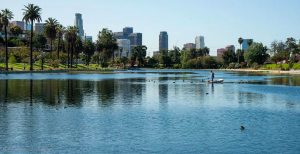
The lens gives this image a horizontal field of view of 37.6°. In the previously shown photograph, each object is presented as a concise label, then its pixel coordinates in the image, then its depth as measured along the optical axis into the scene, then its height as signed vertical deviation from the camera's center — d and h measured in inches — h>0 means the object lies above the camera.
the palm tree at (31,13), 6122.1 +731.2
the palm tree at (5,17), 5580.7 +621.5
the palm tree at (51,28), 7194.9 +612.6
